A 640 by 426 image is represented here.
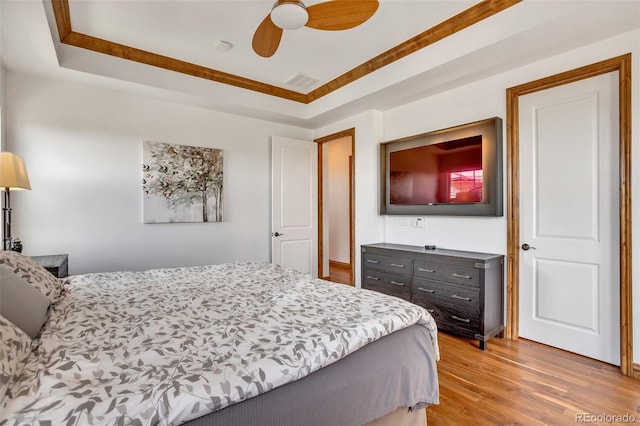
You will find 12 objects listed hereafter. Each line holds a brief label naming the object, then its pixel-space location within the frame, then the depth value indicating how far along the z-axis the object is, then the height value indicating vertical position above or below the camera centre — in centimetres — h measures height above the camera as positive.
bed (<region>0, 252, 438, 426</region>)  86 -48
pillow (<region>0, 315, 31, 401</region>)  85 -42
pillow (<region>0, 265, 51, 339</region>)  120 -36
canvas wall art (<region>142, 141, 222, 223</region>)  349 +35
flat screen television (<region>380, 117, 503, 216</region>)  295 +41
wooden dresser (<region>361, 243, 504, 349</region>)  271 -68
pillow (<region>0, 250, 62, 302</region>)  152 -30
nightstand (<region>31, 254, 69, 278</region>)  233 -37
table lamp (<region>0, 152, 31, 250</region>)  221 +29
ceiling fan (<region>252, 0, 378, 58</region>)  190 +125
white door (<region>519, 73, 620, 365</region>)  238 -5
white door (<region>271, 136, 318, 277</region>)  436 +13
